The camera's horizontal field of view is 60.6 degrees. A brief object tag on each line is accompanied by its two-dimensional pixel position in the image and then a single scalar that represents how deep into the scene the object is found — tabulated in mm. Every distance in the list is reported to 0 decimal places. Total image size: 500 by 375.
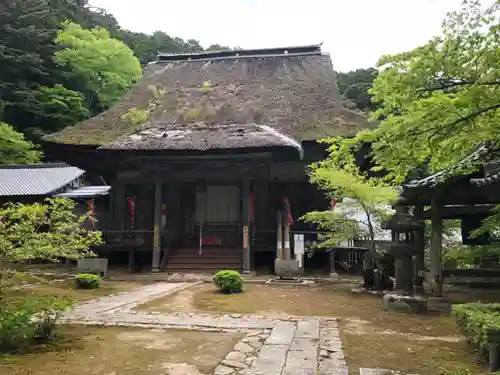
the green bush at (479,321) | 4891
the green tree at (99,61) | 32344
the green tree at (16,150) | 24062
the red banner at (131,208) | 17891
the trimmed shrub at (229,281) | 10859
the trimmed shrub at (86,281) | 11742
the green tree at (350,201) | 10883
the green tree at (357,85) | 30805
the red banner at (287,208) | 15914
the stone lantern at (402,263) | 8656
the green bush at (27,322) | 5121
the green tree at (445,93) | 4508
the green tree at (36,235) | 5777
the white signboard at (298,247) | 15086
